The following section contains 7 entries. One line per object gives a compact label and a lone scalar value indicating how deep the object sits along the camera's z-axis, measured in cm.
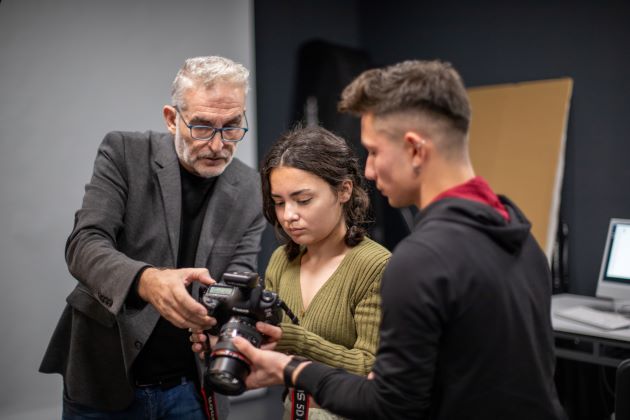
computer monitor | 328
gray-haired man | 164
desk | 288
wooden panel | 371
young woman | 137
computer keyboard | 297
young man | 97
